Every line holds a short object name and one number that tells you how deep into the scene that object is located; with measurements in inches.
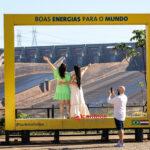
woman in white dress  662.5
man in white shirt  605.9
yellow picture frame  642.8
